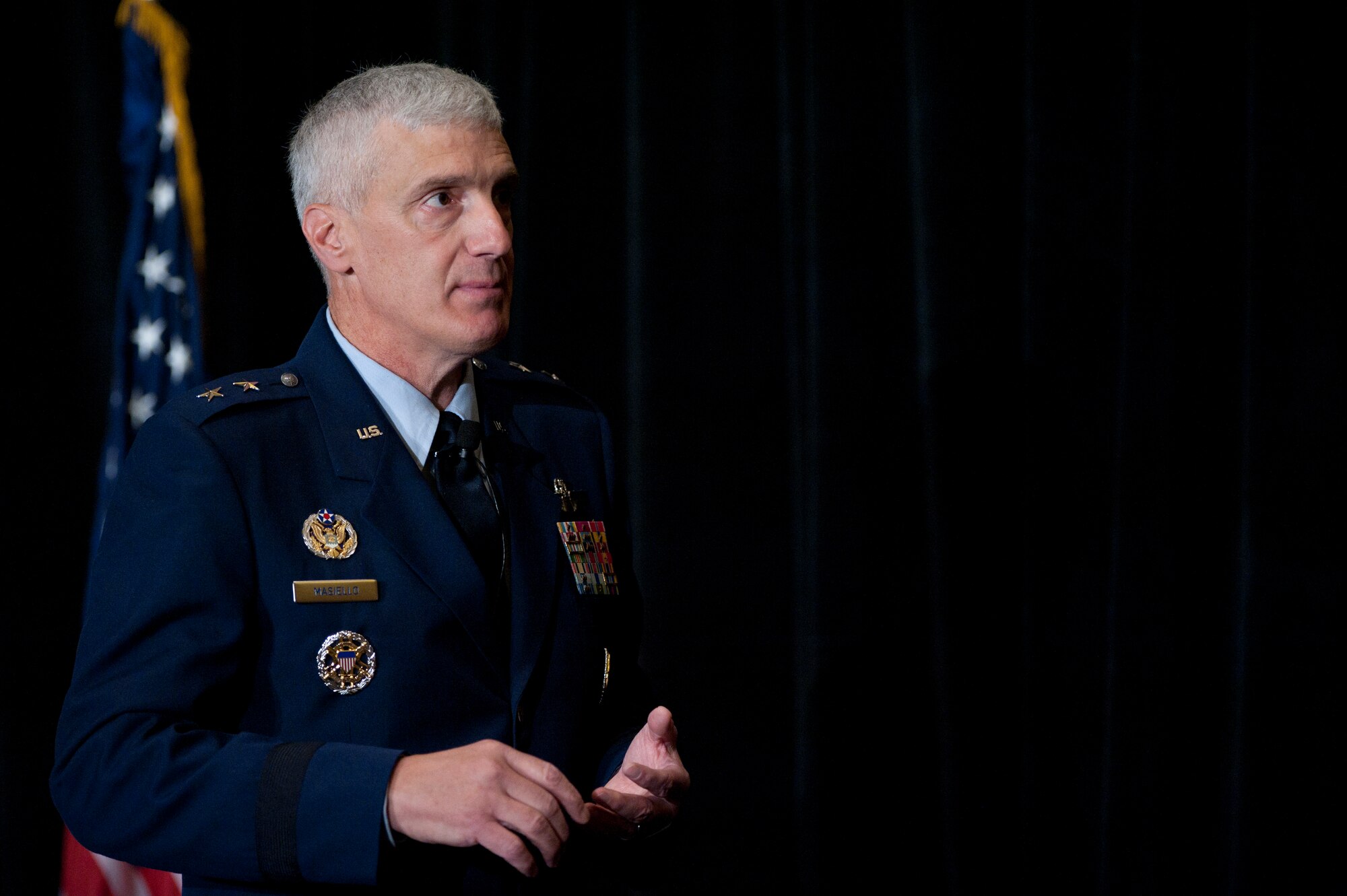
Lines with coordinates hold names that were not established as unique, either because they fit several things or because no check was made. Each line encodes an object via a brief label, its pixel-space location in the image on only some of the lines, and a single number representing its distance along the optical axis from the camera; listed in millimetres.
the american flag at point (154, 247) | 6541
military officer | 5481
